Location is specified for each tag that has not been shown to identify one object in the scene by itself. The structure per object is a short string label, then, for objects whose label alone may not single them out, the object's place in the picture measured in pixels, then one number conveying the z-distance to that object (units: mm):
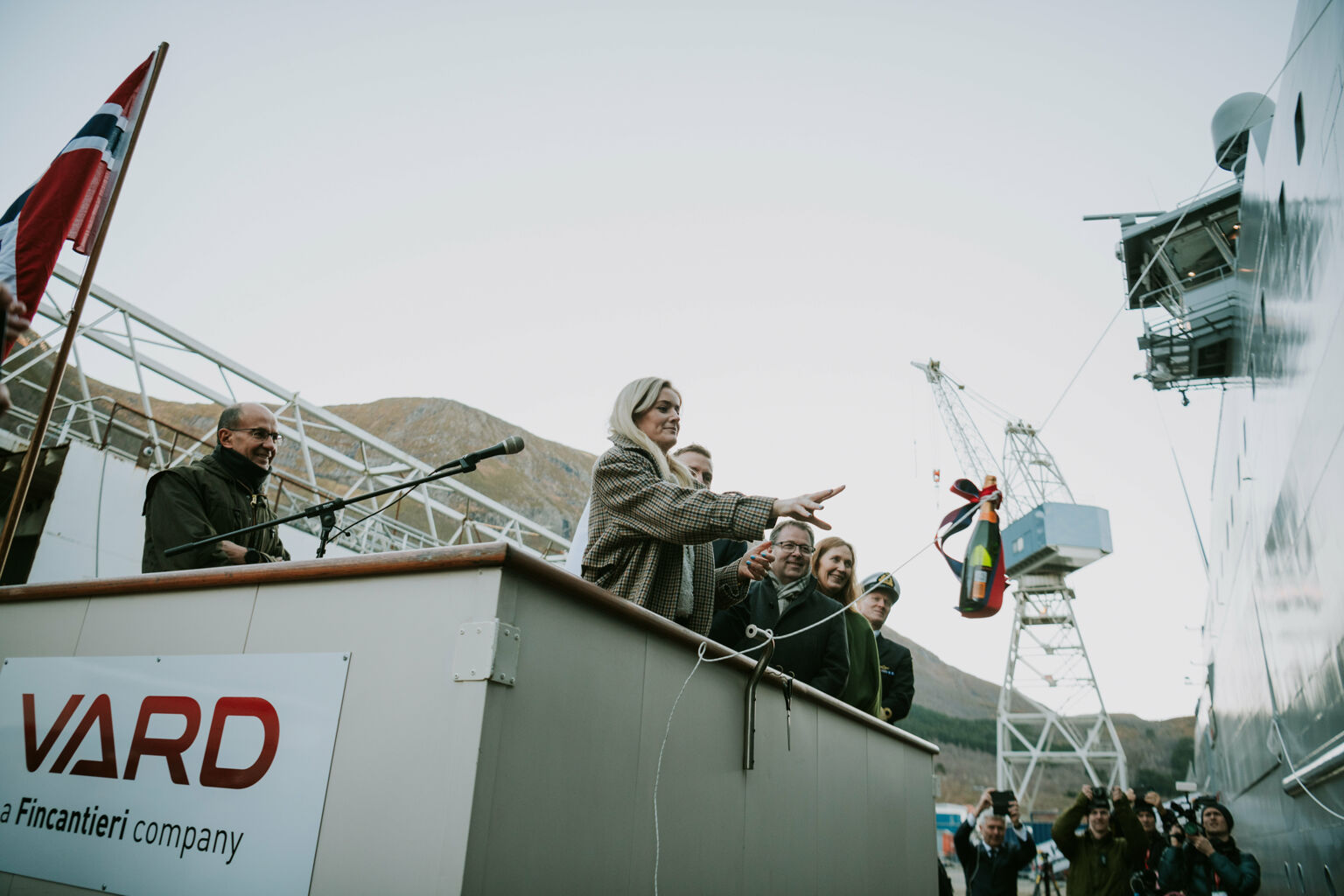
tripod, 7992
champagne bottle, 4305
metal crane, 28797
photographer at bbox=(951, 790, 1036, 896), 5359
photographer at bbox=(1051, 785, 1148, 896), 6078
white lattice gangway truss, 9914
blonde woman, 2006
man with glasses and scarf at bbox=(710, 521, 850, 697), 3178
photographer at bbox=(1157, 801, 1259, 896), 5242
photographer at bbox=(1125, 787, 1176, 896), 6404
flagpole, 2423
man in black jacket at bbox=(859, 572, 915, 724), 4641
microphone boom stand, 2270
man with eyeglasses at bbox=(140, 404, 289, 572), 2572
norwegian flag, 3232
